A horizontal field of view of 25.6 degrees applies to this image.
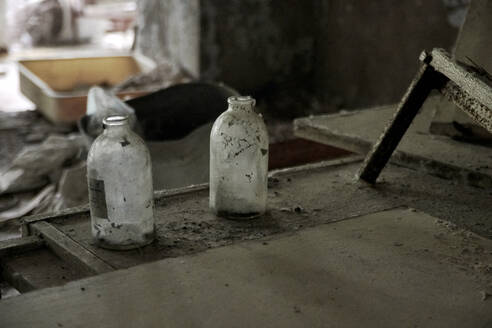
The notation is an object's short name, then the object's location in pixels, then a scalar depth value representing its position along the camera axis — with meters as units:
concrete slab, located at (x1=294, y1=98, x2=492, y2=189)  1.47
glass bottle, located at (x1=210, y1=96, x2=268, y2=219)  1.28
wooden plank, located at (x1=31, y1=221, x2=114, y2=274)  1.19
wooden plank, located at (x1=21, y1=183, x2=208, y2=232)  1.30
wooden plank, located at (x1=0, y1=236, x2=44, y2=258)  1.24
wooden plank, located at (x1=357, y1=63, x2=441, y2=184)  1.37
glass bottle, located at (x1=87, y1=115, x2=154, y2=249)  1.20
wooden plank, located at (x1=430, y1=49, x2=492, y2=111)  1.27
